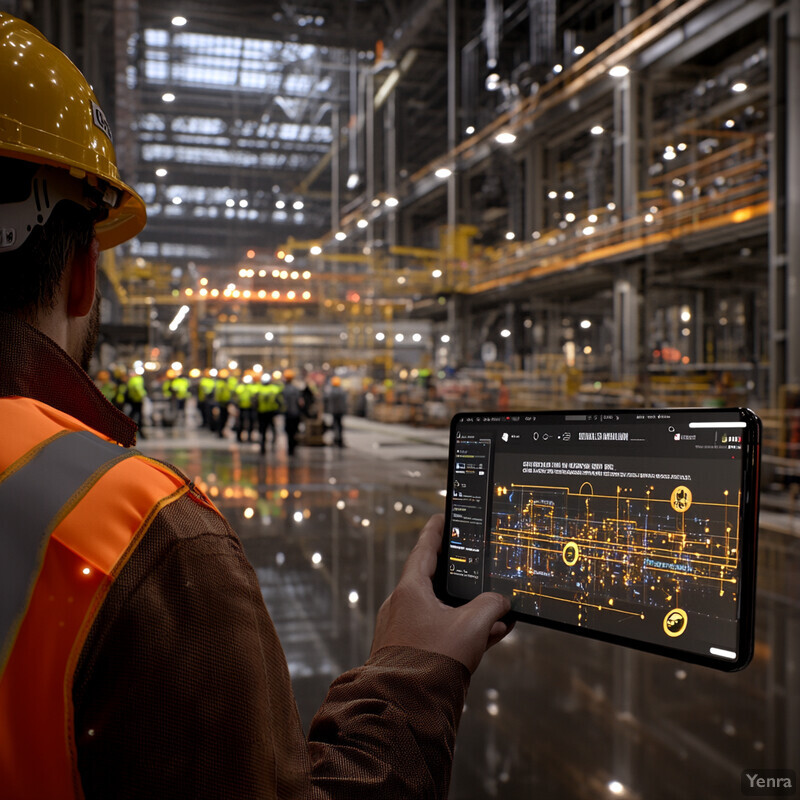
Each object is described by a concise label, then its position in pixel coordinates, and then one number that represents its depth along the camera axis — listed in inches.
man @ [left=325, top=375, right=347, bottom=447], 787.8
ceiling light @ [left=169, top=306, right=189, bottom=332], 1063.5
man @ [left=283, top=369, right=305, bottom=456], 723.4
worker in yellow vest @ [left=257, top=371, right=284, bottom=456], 746.5
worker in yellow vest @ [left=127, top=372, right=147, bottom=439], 788.0
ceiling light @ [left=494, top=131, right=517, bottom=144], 755.4
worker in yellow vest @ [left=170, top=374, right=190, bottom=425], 1017.5
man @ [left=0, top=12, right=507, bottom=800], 33.6
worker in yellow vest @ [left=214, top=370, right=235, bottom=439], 895.1
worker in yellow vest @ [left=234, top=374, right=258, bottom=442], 864.9
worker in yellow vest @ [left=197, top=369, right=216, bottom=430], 987.9
